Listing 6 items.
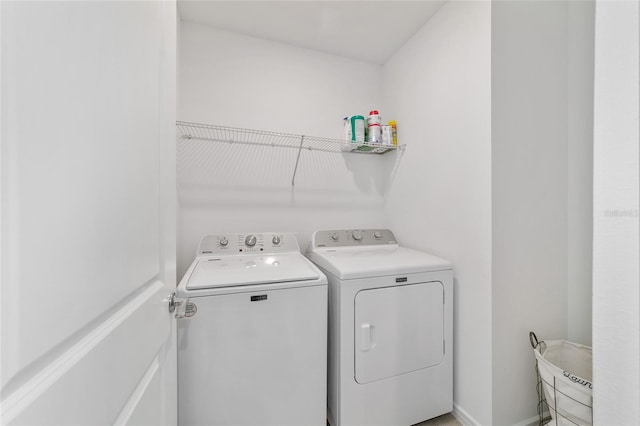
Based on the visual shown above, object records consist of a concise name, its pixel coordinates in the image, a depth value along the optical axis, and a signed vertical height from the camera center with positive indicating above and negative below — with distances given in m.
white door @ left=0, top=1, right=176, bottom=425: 0.29 +0.00
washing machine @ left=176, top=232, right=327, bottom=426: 1.20 -0.71
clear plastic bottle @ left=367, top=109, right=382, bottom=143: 2.07 +0.72
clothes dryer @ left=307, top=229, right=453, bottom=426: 1.38 -0.77
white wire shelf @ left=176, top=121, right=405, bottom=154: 1.87 +0.61
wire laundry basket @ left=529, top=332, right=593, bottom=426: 1.17 -0.89
